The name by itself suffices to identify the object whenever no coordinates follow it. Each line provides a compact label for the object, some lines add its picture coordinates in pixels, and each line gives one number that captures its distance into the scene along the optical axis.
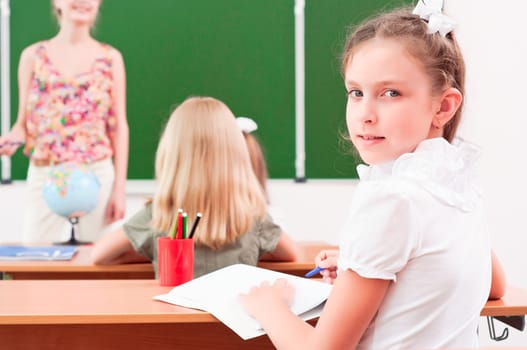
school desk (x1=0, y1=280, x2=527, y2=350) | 1.65
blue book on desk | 2.63
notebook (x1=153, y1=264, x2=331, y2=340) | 1.42
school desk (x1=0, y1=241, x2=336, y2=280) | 2.50
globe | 3.42
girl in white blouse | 1.13
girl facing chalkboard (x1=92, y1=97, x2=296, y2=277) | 2.36
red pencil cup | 1.87
